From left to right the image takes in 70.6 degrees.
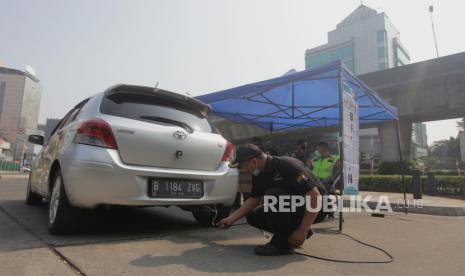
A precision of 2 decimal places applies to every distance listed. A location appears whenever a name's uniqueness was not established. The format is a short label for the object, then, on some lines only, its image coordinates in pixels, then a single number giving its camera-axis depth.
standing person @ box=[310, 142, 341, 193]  5.23
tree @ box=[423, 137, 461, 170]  64.70
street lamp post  37.51
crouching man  2.54
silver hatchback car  2.68
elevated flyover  16.20
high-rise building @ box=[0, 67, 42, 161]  93.06
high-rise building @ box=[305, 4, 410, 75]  87.75
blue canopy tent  5.25
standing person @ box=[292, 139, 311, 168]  6.04
